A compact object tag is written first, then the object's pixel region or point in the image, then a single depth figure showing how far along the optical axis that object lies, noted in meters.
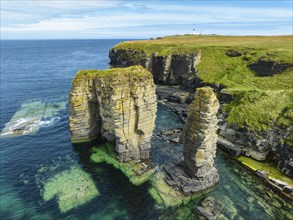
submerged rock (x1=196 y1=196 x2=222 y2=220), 31.50
